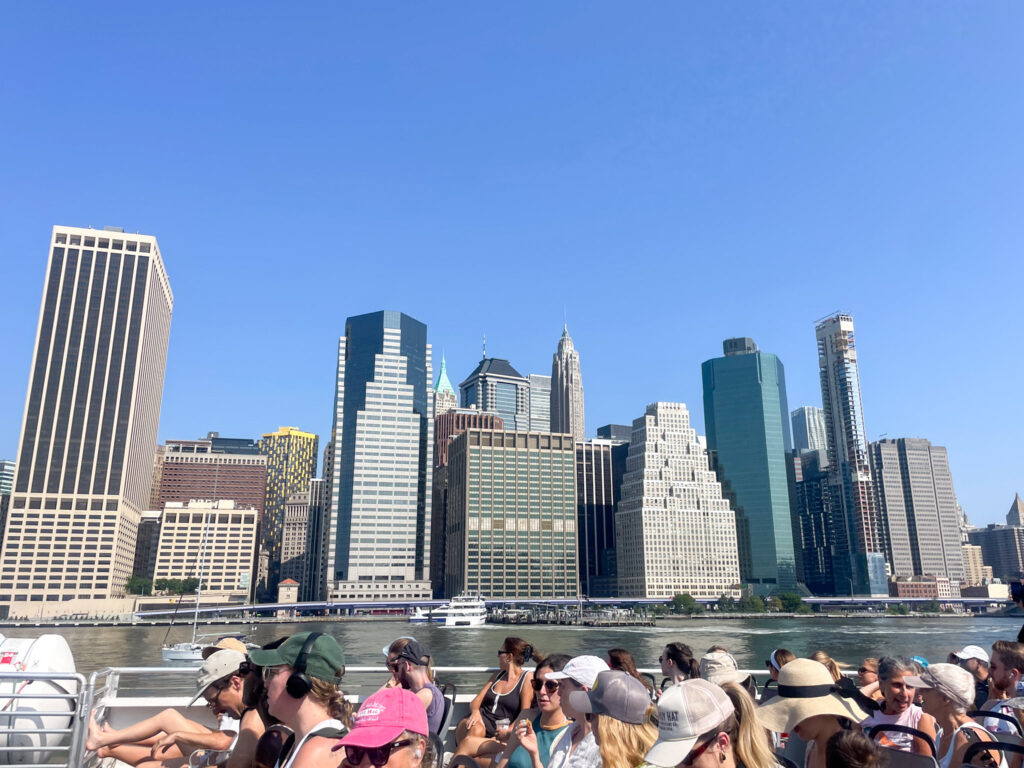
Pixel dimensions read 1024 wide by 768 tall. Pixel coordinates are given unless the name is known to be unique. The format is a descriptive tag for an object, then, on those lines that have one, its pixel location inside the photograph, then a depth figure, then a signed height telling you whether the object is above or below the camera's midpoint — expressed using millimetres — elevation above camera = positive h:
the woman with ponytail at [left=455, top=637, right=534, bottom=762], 7195 -1386
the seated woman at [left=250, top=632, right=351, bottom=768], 4703 -715
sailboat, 63500 -6507
